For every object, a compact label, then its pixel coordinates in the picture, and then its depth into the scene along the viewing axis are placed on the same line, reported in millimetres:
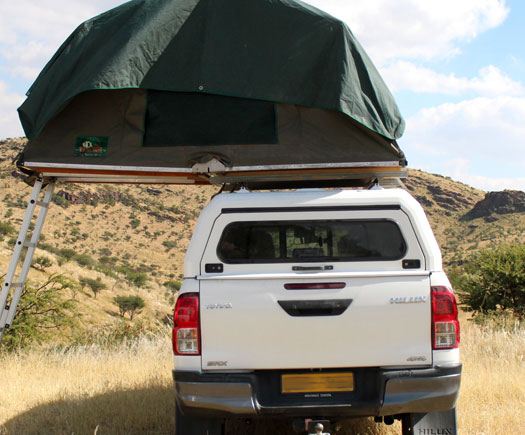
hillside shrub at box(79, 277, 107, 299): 33375
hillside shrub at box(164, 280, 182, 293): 40144
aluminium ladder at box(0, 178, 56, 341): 6602
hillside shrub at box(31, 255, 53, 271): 30445
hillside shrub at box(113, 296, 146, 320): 31312
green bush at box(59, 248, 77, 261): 39406
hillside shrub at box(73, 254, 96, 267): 39681
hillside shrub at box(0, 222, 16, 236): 38406
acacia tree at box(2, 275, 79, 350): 11602
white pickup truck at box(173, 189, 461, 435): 4125
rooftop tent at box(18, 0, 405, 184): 5465
